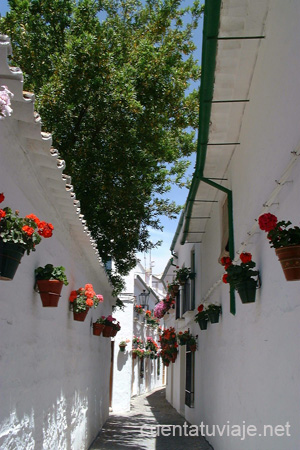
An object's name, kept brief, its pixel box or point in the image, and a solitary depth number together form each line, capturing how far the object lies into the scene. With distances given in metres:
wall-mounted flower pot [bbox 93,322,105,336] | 9.45
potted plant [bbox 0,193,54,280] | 3.33
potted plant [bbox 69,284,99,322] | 6.85
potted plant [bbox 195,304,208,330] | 9.31
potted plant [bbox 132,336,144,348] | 20.96
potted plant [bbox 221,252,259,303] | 4.86
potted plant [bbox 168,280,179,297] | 15.04
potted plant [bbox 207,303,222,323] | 7.92
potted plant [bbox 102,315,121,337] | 10.42
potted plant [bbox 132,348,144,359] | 20.64
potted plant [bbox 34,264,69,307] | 4.80
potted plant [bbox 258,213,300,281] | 3.21
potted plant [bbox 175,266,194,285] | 13.10
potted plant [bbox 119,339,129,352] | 17.91
